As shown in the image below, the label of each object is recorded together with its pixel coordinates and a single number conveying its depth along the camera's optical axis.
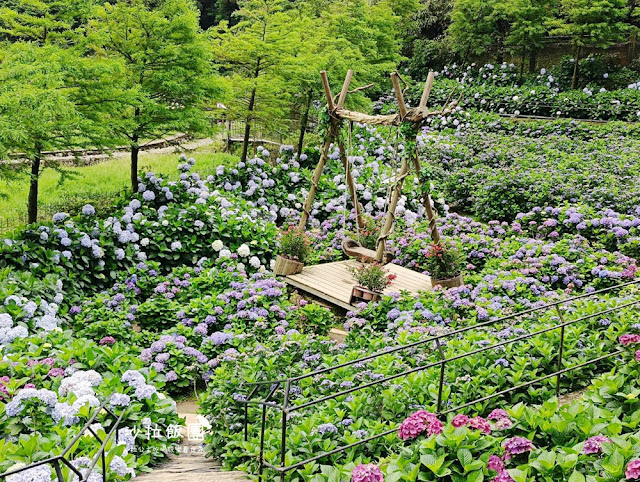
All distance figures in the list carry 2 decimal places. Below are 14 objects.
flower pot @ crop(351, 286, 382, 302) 6.84
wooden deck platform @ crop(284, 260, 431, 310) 7.26
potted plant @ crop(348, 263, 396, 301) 6.85
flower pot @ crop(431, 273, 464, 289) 7.27
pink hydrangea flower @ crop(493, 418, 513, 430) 3.11
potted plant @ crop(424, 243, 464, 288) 7.29
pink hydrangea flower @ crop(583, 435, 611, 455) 2.80
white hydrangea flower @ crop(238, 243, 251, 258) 8.08
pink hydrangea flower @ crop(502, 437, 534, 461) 2.88
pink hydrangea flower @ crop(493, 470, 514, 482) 2.69
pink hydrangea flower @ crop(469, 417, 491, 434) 3.02
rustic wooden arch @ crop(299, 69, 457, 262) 6.82
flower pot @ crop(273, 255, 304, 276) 7.77
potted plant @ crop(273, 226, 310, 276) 7.78
